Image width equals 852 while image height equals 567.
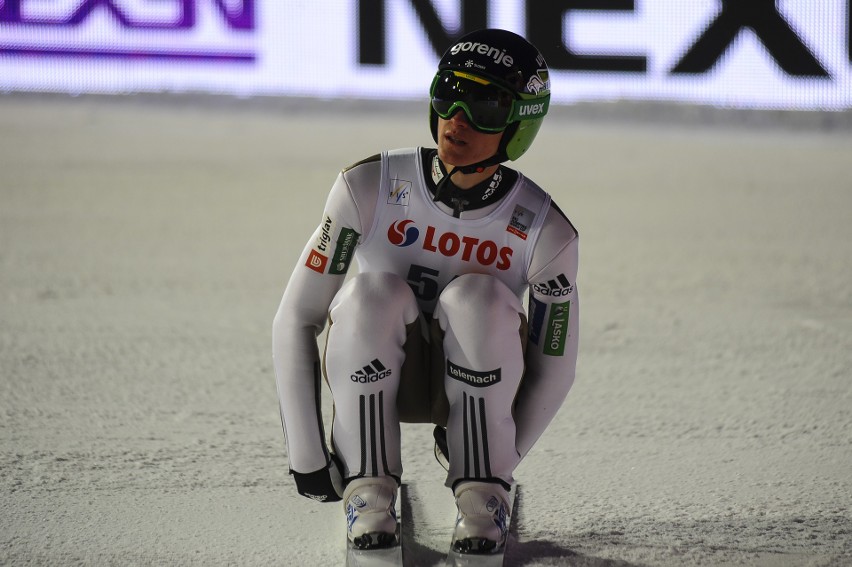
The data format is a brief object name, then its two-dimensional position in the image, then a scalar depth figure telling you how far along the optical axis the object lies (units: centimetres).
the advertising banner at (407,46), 2080
